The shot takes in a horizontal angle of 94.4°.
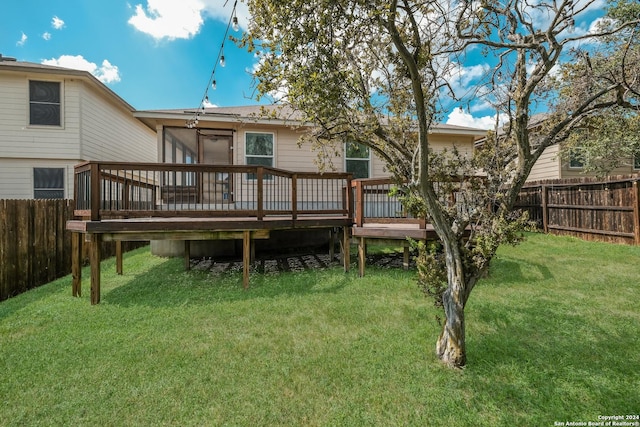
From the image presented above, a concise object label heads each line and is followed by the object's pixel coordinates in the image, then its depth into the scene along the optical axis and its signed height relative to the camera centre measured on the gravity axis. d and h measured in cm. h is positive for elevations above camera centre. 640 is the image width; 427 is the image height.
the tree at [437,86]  239 +127
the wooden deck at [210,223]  460 -9
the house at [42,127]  853 +270
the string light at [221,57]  265 +173
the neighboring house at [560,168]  1116 +181
